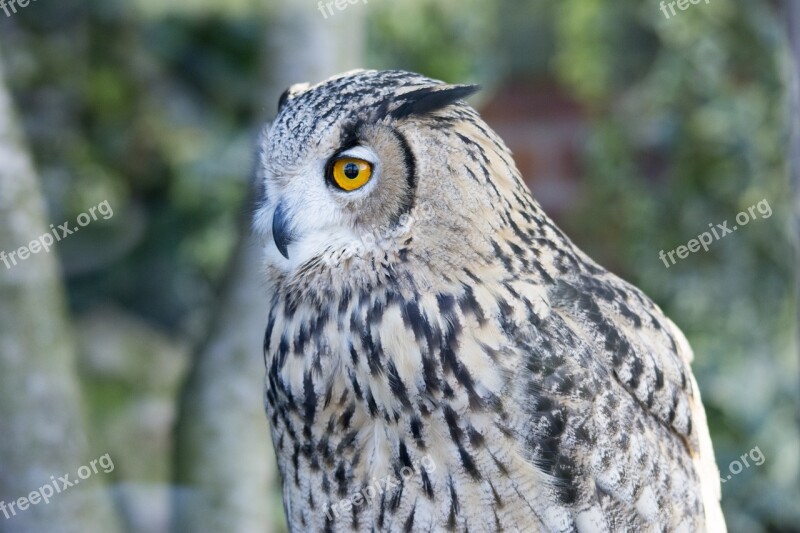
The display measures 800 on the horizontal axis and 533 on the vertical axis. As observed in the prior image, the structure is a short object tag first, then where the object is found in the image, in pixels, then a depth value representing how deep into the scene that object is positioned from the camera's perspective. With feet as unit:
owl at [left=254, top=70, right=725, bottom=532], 8.27
